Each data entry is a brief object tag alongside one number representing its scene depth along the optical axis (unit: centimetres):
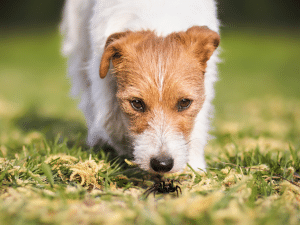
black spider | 255
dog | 284
